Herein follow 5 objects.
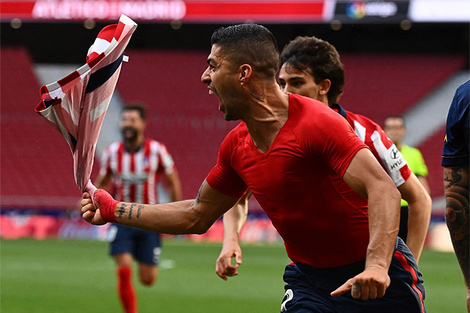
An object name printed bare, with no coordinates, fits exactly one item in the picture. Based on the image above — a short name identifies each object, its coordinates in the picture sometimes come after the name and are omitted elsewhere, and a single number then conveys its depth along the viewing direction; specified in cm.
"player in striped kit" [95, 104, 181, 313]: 1781
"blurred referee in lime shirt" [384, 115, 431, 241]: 1346
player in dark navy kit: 779
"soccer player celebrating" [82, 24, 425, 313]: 696
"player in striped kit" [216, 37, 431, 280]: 866
